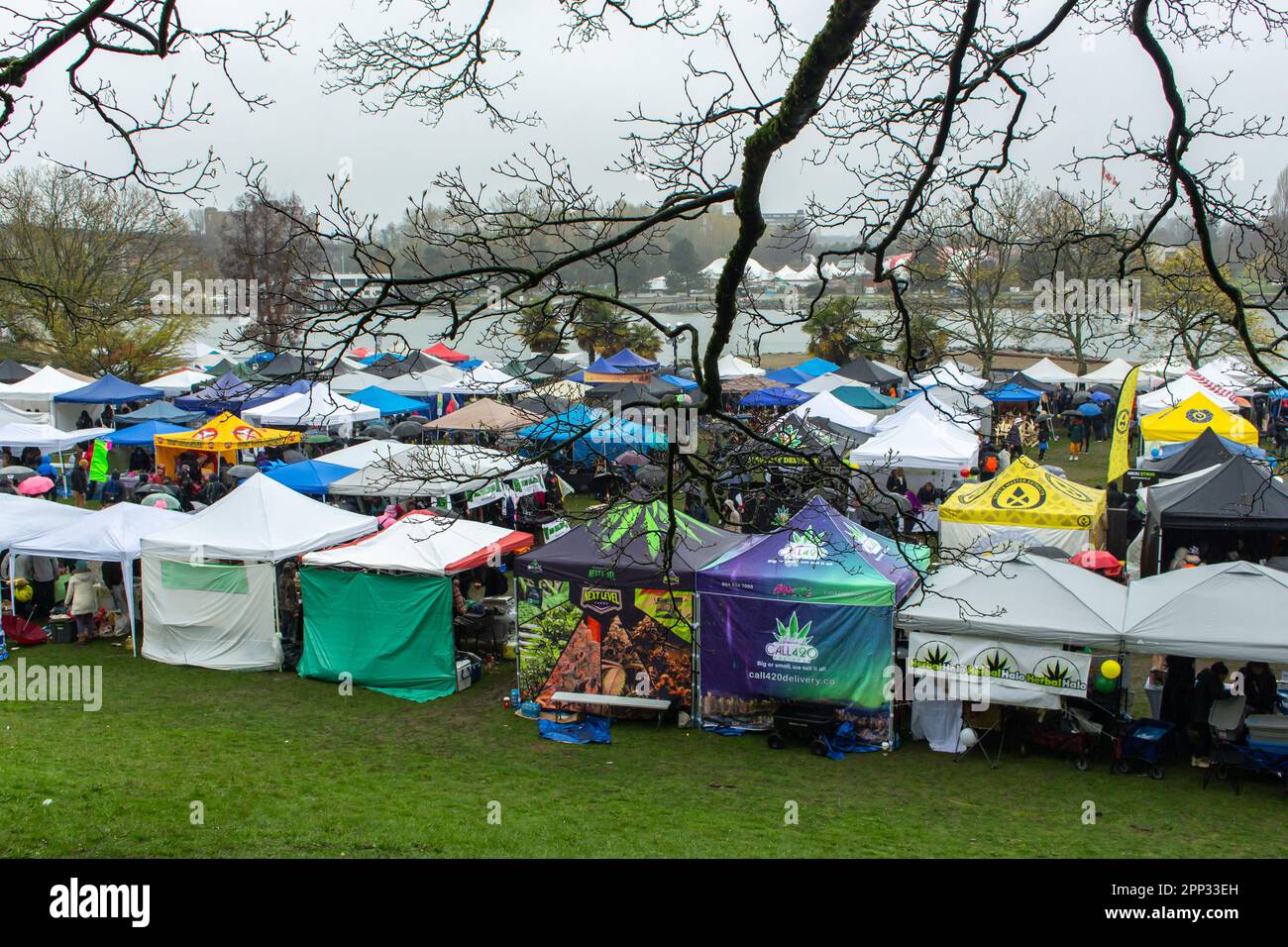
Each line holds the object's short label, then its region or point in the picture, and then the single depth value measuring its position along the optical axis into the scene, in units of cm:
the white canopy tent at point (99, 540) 1421
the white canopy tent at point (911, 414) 2306
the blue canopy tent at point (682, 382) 3509
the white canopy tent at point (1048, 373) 3931
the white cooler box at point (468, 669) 1318
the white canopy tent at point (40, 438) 2402
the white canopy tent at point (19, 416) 2589
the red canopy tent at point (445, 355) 4534
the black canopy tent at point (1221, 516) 1501
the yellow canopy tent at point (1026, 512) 1605
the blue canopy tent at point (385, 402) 2984
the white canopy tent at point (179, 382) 3541
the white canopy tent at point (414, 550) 1287
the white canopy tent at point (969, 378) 2999
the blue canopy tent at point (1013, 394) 3428
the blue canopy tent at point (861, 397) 3119
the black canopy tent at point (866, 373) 3656
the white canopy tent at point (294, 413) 2564
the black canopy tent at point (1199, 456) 1873
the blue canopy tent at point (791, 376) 3516
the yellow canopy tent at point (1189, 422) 2389
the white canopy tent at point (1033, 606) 1046
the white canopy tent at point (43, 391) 3058
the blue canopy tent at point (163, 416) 2747
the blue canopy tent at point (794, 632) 1111
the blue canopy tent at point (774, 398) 2805
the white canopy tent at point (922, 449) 2112
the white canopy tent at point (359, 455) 2030
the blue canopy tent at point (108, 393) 2991
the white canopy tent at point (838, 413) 2522
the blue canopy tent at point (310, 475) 1955
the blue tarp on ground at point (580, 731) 1152
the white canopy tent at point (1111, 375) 3881
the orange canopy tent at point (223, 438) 2284
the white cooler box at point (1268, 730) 995
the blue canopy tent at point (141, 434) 2497
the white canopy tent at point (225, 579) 1388
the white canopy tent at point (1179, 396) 2864
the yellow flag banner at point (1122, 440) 1955
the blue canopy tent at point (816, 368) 3634
